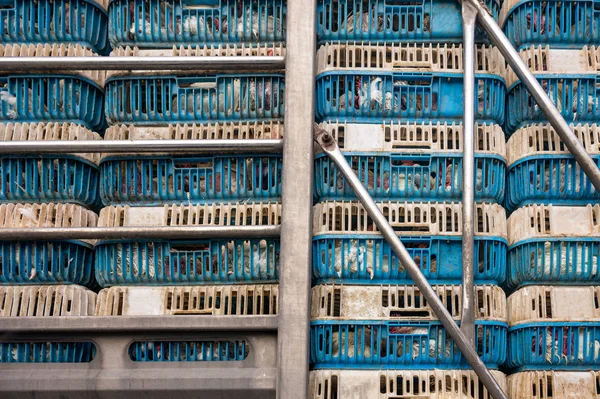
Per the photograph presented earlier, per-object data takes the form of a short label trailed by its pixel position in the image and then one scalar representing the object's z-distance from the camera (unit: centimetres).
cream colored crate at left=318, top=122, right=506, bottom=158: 377
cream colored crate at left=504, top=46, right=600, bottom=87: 385
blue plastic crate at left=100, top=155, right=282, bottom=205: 378
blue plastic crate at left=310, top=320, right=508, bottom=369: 356
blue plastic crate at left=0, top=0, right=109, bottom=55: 396
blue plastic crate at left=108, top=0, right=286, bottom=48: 393
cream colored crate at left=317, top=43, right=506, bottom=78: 384
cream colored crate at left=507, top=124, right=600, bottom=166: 375
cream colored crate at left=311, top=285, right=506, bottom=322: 360
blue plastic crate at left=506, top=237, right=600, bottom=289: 365
